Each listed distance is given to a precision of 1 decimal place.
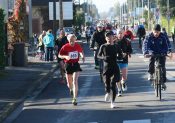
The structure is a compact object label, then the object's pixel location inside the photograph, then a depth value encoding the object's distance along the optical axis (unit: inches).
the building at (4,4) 1378.2
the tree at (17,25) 1147.9
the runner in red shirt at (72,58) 569.3
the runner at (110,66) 532.1
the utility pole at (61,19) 1432.1
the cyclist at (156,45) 584.7
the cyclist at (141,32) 1630.2
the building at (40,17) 2765.7
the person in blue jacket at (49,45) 1203.9
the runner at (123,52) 627.1
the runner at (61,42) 775.7
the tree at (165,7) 3012.1
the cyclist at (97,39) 758.5
